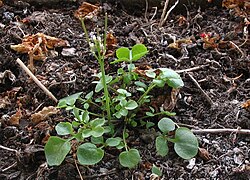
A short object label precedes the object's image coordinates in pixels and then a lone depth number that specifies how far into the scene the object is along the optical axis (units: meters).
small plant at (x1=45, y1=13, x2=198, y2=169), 0.35
